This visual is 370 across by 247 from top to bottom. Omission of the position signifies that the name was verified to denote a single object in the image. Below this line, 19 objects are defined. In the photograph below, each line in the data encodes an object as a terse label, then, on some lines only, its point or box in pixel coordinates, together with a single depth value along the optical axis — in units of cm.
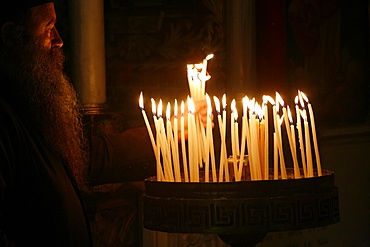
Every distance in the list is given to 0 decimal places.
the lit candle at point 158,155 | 308
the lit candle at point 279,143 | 303
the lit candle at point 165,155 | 306
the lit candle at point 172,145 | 306
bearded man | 304
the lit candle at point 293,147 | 305
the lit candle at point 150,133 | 307
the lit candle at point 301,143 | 309
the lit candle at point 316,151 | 308
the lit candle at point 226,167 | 298
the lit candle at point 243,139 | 299
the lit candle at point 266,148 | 302
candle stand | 281
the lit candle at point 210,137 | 299
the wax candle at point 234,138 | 299
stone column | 573
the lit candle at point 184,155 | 306
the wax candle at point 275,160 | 305
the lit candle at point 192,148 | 303
